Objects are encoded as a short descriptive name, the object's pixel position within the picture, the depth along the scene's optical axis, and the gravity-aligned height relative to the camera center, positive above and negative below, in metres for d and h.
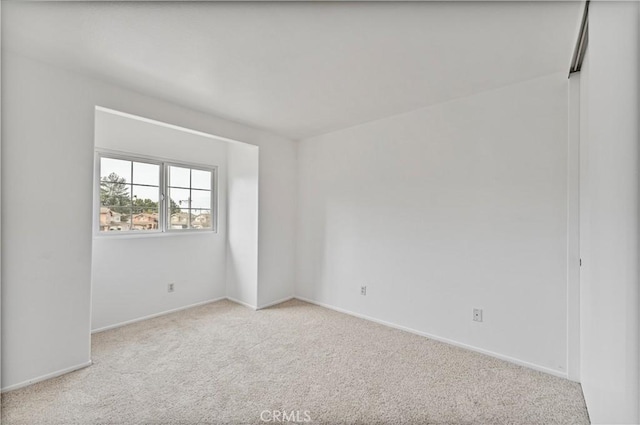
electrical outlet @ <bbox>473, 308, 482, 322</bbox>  2.54 -0.91
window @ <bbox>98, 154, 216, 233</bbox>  3.09 +0.22
